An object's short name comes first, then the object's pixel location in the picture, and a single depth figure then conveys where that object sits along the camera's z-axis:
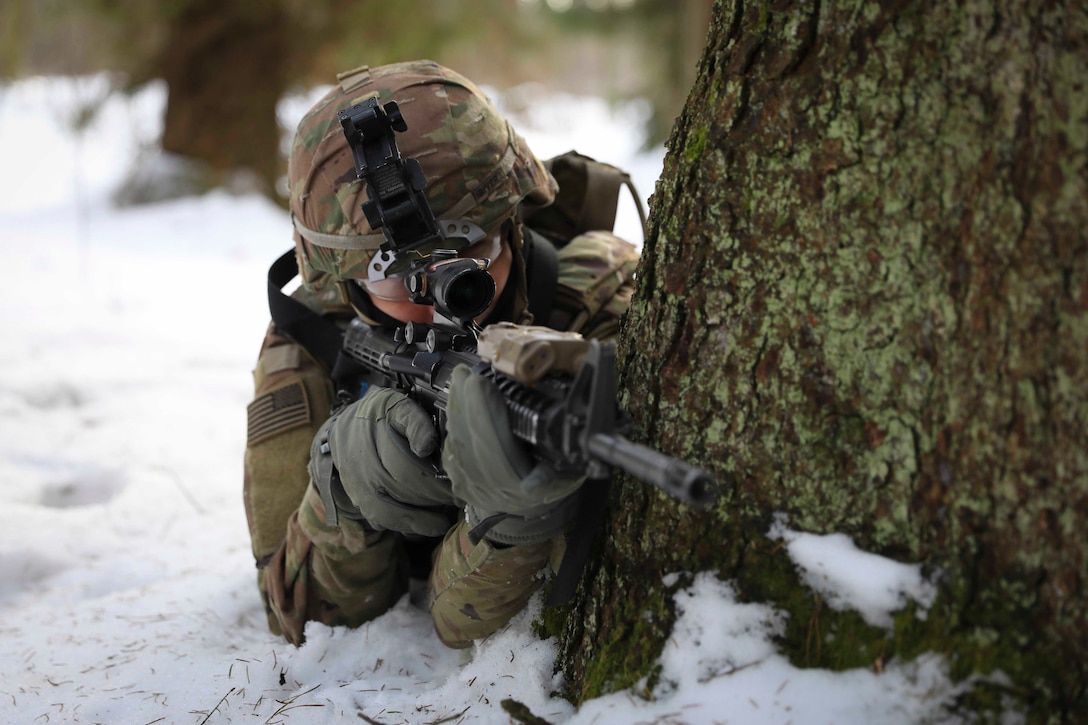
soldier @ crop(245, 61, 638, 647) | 2.10
